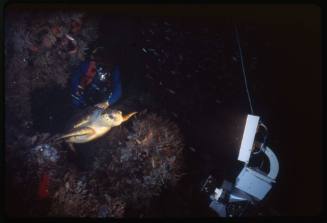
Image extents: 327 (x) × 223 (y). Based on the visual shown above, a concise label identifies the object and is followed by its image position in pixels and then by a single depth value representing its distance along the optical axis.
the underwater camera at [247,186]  3.23
